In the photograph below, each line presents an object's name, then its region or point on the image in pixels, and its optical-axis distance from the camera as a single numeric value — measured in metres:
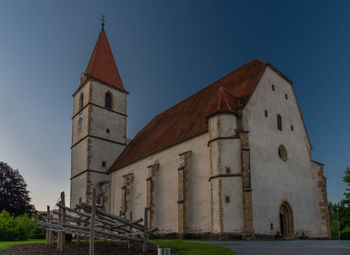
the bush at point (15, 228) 20.92
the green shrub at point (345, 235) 30.23
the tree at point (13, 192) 37.28
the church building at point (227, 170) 20.98
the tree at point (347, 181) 33.76
